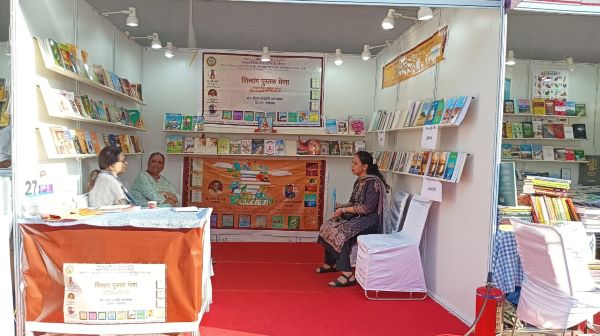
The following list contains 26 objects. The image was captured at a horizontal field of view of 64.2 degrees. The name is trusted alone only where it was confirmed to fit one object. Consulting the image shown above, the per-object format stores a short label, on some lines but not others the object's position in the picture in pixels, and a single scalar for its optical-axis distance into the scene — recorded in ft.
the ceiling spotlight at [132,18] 16.03
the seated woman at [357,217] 16.28
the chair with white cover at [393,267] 14.87
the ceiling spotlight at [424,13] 14.25
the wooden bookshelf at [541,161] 14.03
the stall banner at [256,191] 23.18
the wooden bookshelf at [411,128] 13.74
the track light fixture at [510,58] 12.83
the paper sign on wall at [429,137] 14.37
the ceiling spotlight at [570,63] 14.83
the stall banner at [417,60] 15.58
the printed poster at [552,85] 14.52
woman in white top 13.80
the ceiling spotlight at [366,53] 20.67
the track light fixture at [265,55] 20.68
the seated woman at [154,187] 17.69
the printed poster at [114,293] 9.95
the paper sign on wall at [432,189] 14.55
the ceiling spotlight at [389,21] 15.58
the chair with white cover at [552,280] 9.68
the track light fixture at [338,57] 21.45
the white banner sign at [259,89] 22.66
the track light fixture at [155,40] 19.69
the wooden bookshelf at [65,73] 12.04
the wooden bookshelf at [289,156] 22.67
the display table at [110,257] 10.05
